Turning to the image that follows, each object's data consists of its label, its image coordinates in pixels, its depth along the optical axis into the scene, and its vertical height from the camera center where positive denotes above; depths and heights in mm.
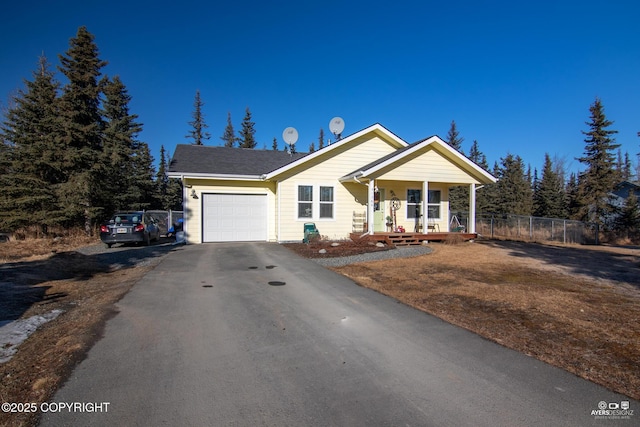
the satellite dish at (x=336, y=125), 17062 +4564
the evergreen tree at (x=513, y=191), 38281 +2599
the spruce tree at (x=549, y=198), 36906 +1734
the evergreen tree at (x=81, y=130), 16469 +4404
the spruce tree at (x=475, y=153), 49719 +9161
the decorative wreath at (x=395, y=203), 15531 +456
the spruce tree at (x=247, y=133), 42812 +10532
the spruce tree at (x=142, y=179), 29178 +3299
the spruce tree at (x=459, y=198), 38488 +1768
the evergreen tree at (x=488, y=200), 37594 +1477
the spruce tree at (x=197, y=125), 44375 +11994
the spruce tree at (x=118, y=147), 18641 +4464
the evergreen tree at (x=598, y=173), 27281 +3426
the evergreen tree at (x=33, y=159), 15586 +2700
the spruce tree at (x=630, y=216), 24847 -240
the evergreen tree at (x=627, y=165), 68688 +10758
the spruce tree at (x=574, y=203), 28461 +850
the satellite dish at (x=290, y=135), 17625 +4188
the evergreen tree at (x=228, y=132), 49844 +12360
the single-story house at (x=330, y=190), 14172 +1056
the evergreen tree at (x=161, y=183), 39750 +4078
